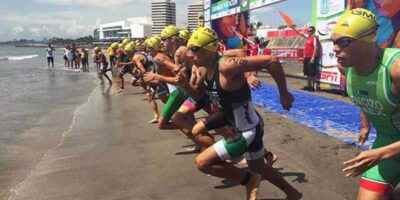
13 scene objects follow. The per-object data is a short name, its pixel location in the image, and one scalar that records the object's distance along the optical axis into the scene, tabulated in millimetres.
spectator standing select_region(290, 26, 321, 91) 14211
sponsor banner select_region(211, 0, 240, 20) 23969
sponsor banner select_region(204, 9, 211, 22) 29734
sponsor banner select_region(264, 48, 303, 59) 22297
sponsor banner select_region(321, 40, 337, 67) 13625
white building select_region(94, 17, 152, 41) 98438
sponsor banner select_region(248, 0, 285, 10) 18388
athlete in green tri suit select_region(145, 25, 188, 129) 7432
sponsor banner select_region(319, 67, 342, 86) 13263
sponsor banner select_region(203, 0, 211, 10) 29758
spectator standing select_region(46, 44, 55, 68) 42922
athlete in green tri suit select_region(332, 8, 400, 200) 3367
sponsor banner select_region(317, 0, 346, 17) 12906
